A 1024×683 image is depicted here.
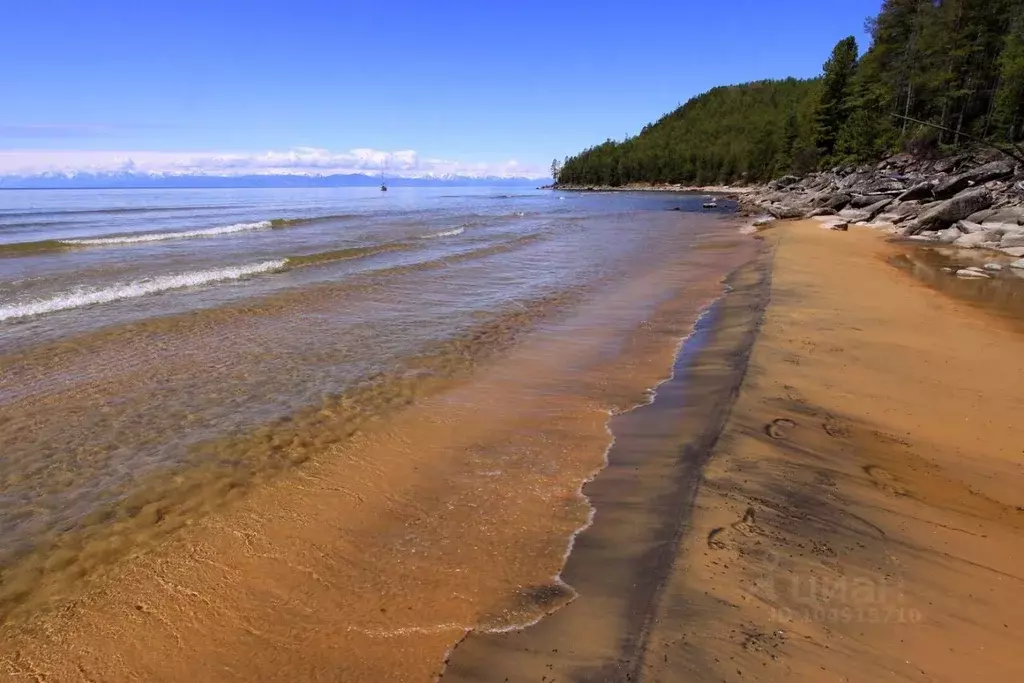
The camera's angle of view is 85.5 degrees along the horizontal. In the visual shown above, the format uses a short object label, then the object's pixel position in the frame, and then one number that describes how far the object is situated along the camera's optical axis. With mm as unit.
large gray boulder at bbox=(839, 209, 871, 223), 29188
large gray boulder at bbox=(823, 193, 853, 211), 34688
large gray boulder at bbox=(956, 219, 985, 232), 19952
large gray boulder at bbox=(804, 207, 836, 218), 33656
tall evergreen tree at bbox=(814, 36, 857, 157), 71875
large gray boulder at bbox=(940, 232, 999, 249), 18641
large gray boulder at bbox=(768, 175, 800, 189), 64450
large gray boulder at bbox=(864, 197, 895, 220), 29081
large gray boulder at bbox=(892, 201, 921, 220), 26002
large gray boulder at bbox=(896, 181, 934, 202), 28672
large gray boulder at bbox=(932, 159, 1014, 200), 26297
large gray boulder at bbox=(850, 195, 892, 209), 33094
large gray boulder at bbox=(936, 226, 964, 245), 20181
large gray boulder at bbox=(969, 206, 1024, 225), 19547
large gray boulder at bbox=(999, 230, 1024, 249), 17250
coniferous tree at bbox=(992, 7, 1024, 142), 39812
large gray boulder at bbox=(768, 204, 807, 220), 34938
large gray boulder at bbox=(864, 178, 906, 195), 33875
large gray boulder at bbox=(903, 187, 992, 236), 22234
